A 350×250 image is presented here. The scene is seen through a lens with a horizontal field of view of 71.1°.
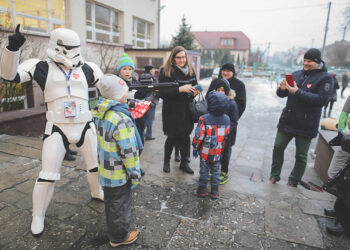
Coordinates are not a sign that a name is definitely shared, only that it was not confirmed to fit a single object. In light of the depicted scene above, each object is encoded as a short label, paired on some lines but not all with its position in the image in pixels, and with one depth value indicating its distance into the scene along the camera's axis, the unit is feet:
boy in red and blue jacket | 9.39
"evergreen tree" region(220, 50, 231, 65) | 126.36
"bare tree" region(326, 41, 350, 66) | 100.62
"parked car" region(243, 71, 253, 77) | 106.82
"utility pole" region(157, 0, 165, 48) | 44.73
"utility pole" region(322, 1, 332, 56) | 50.39
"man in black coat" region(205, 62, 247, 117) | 11.76
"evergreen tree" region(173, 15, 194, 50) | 69.87
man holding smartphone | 10.27
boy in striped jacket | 6.31
